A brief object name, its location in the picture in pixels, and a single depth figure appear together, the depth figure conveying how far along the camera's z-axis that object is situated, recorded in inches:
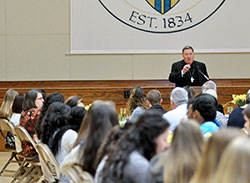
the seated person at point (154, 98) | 382.9
